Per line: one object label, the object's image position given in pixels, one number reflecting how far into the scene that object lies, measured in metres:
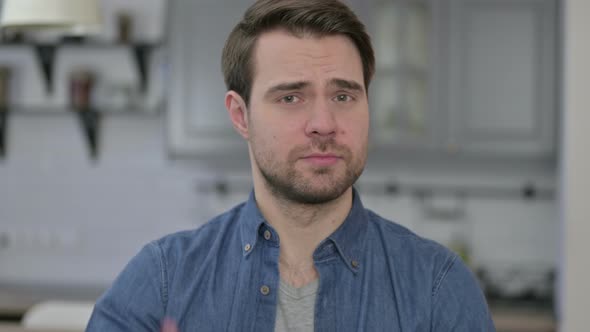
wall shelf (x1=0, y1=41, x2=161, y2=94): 4.55
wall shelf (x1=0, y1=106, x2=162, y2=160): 4.58
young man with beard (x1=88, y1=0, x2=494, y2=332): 1.50
